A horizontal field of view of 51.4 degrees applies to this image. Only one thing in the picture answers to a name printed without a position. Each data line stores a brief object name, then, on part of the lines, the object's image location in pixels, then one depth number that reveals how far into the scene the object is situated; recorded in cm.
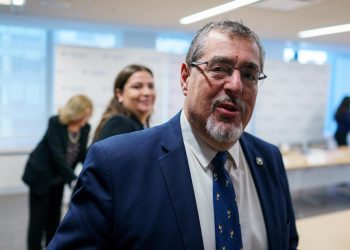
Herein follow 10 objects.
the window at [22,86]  604
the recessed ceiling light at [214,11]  403
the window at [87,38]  643
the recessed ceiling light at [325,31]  534
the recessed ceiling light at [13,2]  445
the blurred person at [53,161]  300
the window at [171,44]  714
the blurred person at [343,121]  655
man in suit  96
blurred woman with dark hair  211
